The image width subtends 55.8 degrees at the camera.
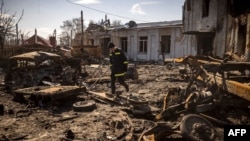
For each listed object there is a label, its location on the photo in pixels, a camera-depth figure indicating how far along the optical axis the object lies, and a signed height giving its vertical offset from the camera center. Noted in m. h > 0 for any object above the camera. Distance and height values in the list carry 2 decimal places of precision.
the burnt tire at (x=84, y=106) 7.16 -1.52
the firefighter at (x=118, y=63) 8.81 -0.24
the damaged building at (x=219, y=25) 12.72 +2.10
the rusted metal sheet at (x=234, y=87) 4.90 -0.71
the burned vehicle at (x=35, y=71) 10.32 -0.64
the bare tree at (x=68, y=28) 62.81 +7.77
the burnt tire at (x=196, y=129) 4.39 -1.40
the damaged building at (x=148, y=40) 24.28 +1.96
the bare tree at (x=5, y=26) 17.25 +2.29
